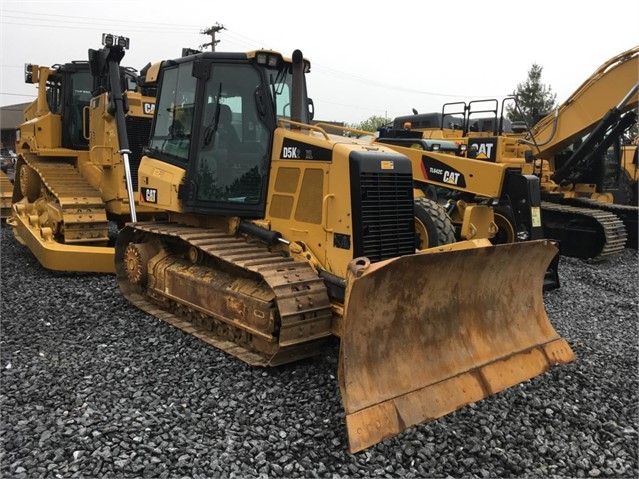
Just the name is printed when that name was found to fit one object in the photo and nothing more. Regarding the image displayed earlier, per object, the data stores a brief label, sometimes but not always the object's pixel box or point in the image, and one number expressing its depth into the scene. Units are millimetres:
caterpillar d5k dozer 3875
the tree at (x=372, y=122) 51125
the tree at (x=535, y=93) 44269
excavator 9602
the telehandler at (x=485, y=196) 7504
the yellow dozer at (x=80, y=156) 7664
